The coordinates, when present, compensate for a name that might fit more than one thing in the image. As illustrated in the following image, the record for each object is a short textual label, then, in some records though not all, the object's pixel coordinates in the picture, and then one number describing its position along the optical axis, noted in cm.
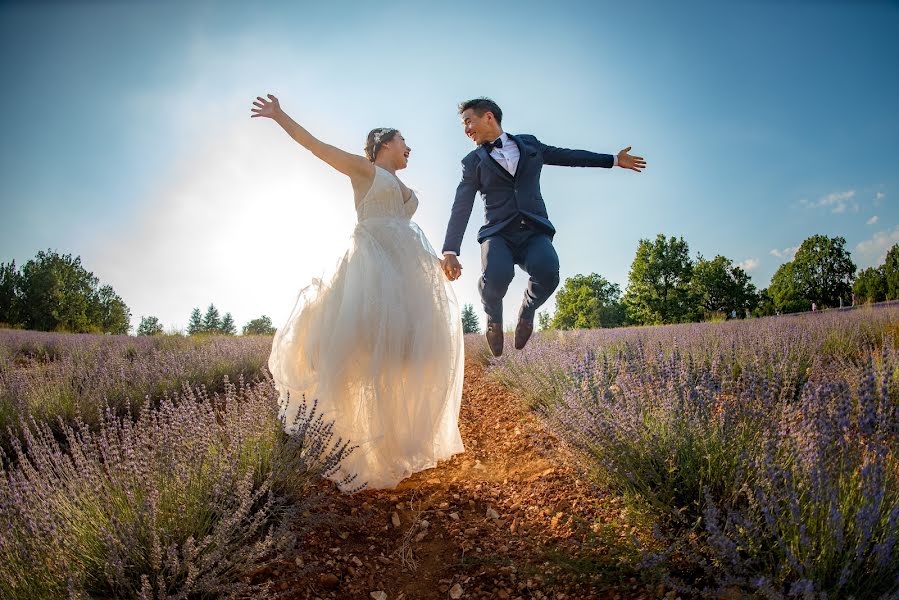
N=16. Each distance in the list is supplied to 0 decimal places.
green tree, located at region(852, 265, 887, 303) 3554
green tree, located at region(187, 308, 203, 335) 6594
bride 257
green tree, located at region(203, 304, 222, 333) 6012
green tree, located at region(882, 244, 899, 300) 3372
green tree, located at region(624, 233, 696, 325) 3172
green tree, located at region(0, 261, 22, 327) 2912
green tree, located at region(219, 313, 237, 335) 5680
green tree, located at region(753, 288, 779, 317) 3334
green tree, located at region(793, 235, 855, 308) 3341
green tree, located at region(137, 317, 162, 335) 5138
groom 339
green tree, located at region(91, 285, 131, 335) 3459
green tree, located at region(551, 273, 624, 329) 3640
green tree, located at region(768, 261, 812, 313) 3366
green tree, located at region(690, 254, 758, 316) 3300
